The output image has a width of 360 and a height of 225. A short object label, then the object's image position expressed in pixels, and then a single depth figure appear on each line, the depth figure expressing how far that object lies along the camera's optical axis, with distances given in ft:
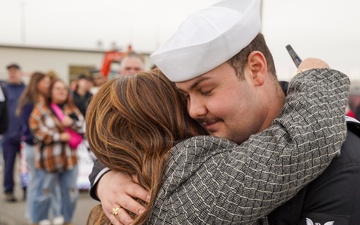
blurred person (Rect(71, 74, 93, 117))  21.50
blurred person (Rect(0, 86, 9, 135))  16.26
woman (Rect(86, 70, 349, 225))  3.93
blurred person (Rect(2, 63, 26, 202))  20.85
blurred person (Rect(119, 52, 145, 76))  12.61
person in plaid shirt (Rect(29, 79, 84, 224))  14.70
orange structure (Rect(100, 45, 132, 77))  28.63
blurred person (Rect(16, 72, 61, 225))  15.43
